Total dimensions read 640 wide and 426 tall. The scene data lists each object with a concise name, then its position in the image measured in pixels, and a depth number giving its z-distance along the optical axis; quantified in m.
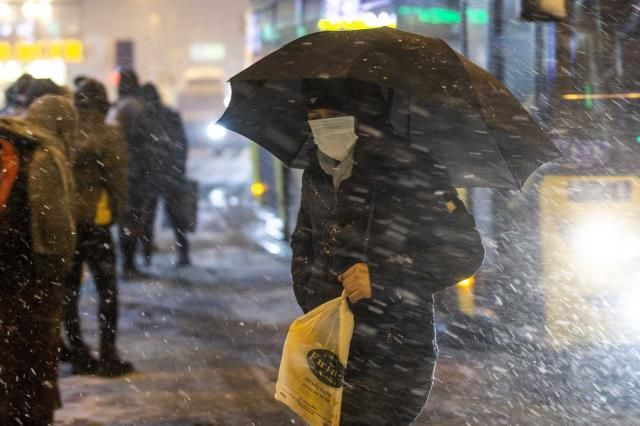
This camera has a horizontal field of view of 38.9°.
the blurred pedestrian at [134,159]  10.57
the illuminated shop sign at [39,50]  37.50
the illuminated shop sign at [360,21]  8.71
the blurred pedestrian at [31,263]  4.30
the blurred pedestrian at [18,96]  6.58
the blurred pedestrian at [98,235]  6.69
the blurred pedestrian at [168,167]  11.05
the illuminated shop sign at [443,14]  7.32
